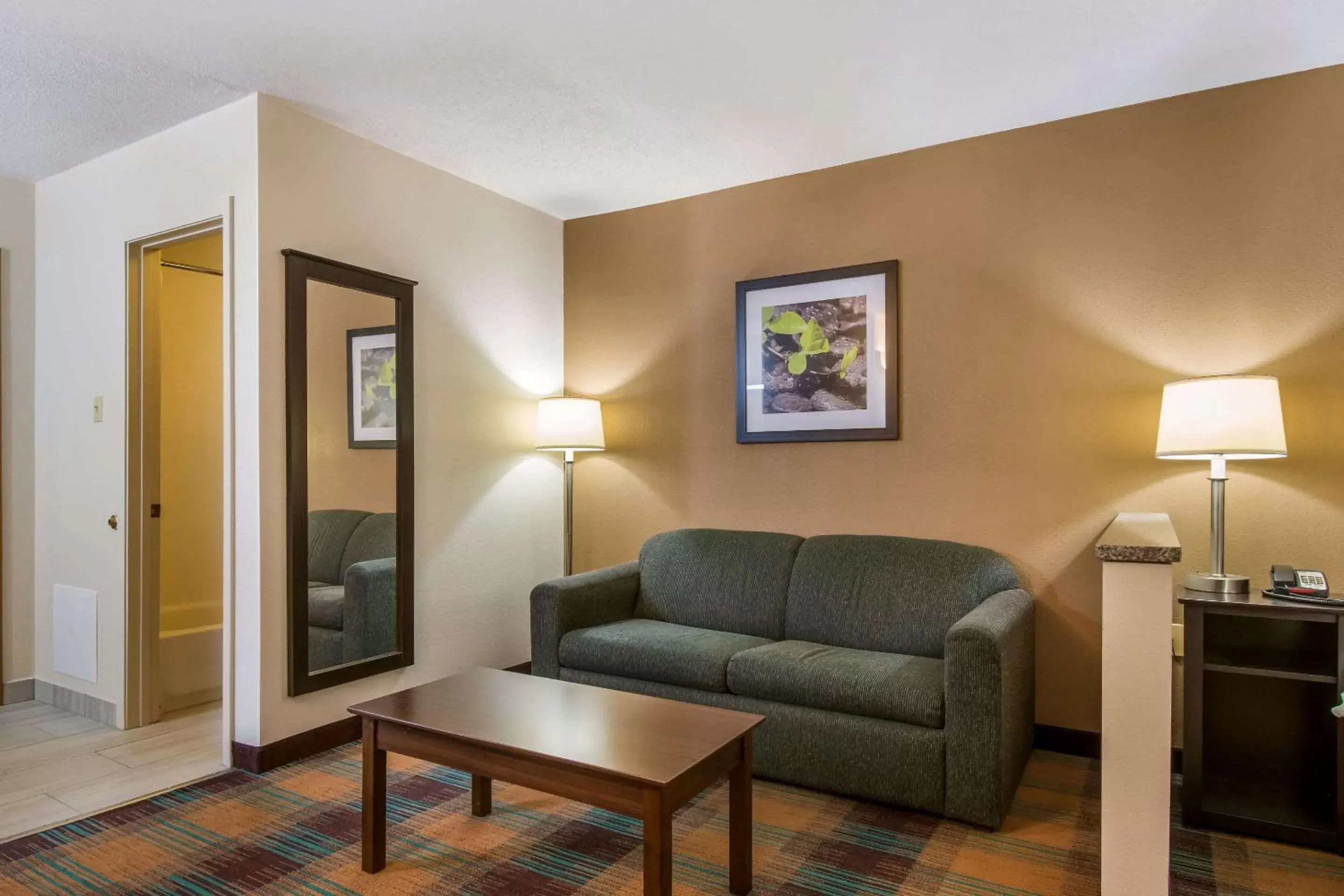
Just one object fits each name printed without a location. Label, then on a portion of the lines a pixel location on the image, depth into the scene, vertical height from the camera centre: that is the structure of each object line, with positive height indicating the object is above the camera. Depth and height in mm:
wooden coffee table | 1812 -775
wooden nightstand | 2406 -932
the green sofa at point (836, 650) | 2477 -808
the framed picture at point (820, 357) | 3514 +371
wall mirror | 3041 -124
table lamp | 2484 +23
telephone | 2447 -467
